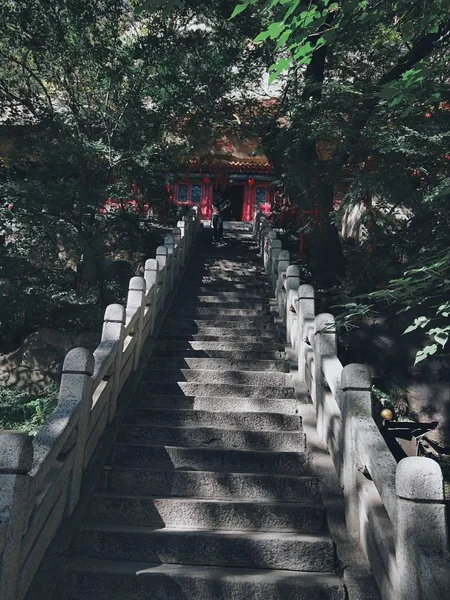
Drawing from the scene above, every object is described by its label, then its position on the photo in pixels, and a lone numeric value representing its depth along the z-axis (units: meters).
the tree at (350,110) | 5.69
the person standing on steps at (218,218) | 18.72
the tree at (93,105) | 12.34
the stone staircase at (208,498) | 4.57
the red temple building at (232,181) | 22.38
